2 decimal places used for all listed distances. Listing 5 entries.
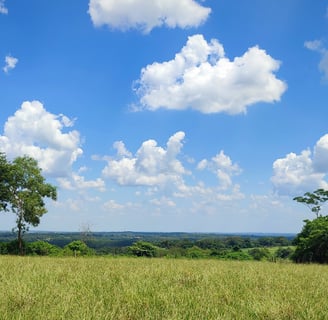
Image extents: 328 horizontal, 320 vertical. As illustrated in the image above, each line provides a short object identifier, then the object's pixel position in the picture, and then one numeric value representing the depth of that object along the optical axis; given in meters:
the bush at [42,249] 40.59
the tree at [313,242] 42.38
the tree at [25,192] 41.25
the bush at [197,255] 39.95
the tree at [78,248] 39.61
